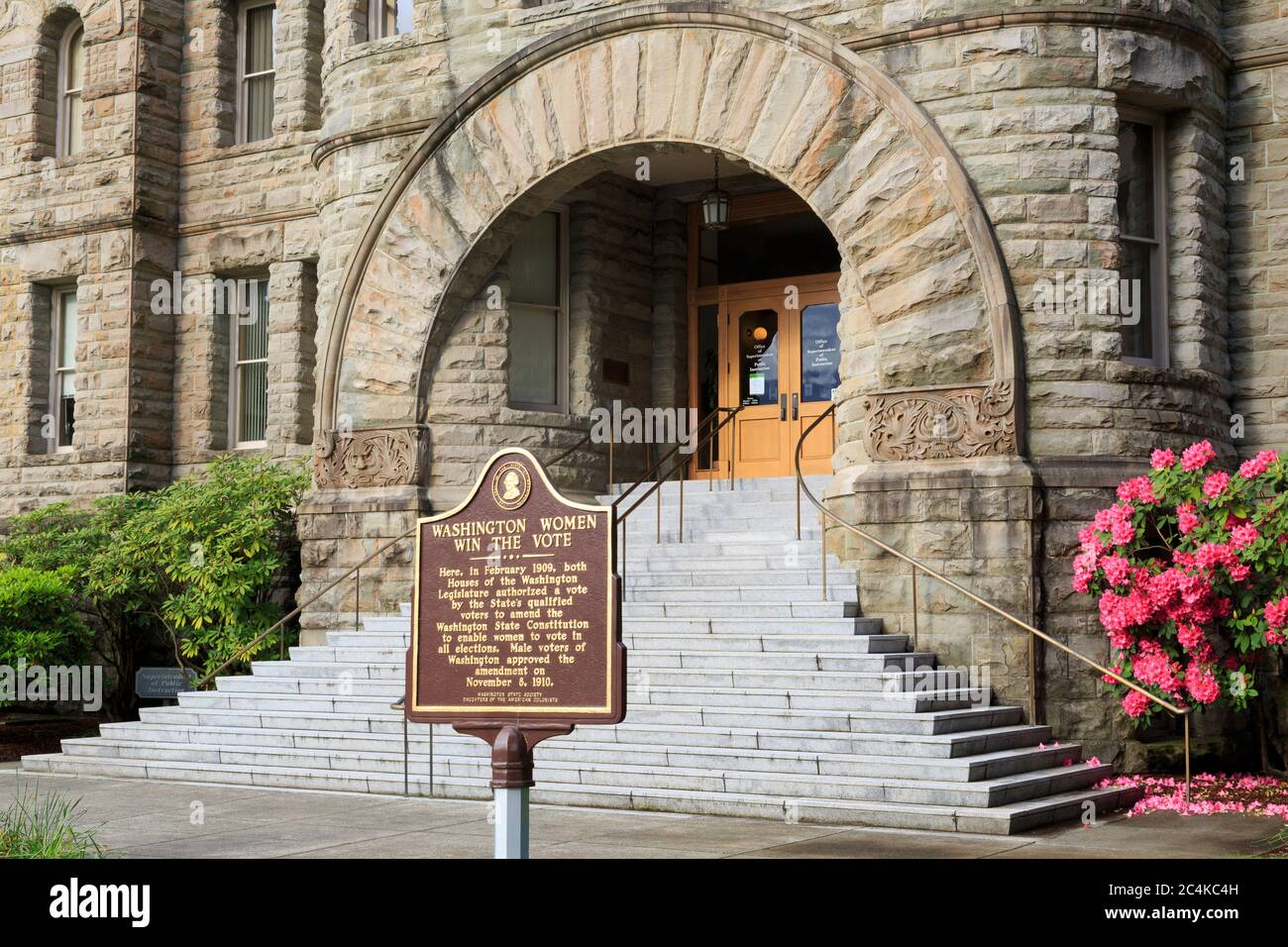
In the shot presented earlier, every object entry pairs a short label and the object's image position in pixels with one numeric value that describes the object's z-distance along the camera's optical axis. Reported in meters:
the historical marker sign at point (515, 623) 6.85
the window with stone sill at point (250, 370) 19.59
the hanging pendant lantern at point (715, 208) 16.12
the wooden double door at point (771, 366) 16.88
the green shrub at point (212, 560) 16.36
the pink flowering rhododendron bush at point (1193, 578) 11.20
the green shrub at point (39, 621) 16.06
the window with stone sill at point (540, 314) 16.11
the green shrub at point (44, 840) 7.50
